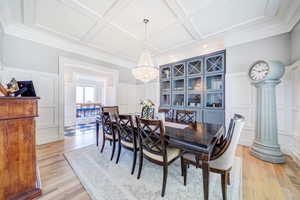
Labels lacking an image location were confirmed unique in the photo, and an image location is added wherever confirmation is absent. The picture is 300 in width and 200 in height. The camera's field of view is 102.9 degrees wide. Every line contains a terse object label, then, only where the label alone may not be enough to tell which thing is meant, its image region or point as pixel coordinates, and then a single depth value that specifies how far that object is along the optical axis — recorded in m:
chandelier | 2.68
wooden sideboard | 1.18
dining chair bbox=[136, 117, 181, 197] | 1.46
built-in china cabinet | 3.47
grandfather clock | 2.24
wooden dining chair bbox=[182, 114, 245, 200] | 1.31
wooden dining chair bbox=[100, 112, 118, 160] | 2.29
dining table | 1.24
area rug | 1.45
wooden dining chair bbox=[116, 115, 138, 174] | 1.91
